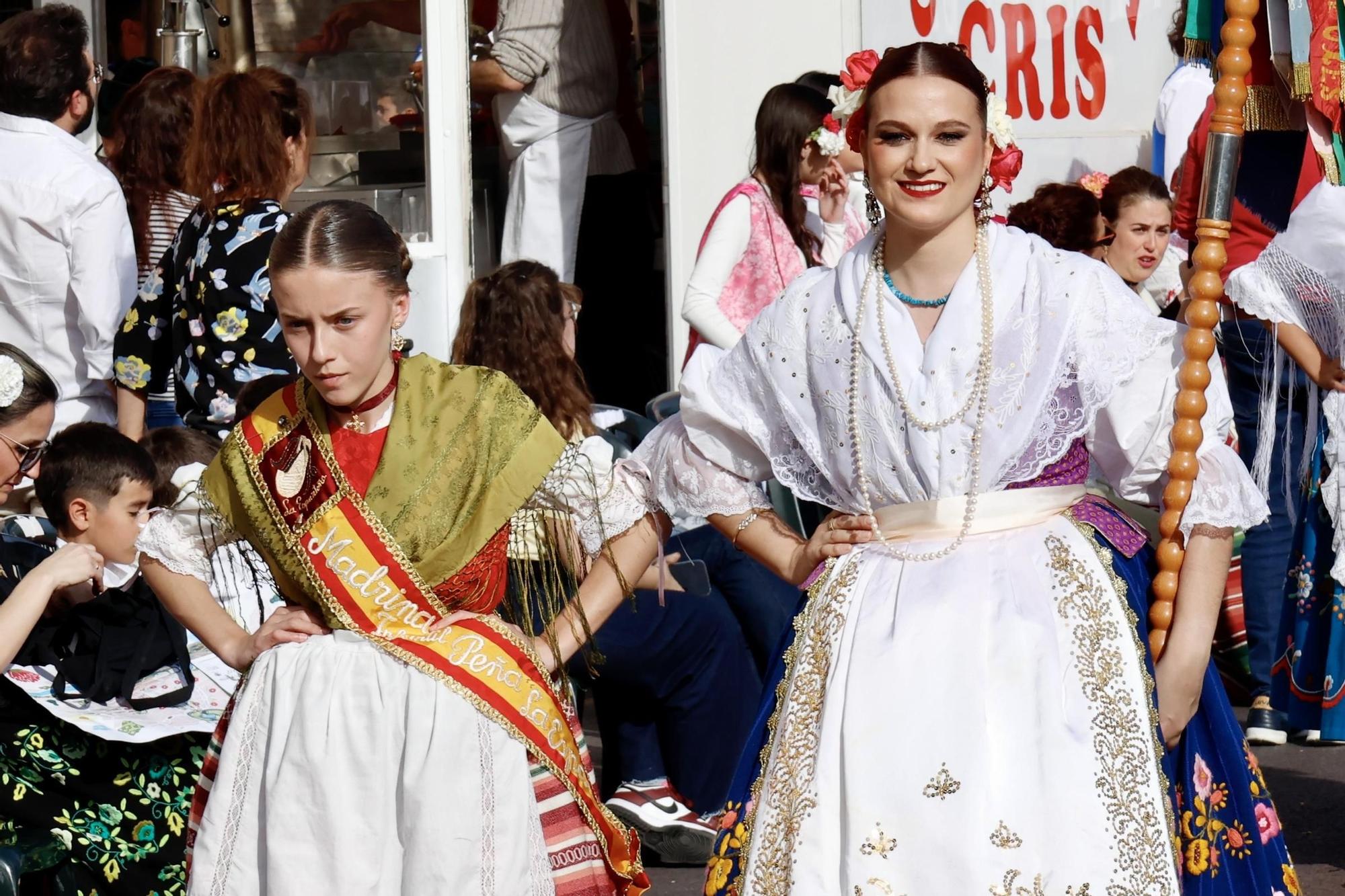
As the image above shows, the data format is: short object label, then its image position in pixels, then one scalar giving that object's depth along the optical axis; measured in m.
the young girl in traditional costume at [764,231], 11.13
